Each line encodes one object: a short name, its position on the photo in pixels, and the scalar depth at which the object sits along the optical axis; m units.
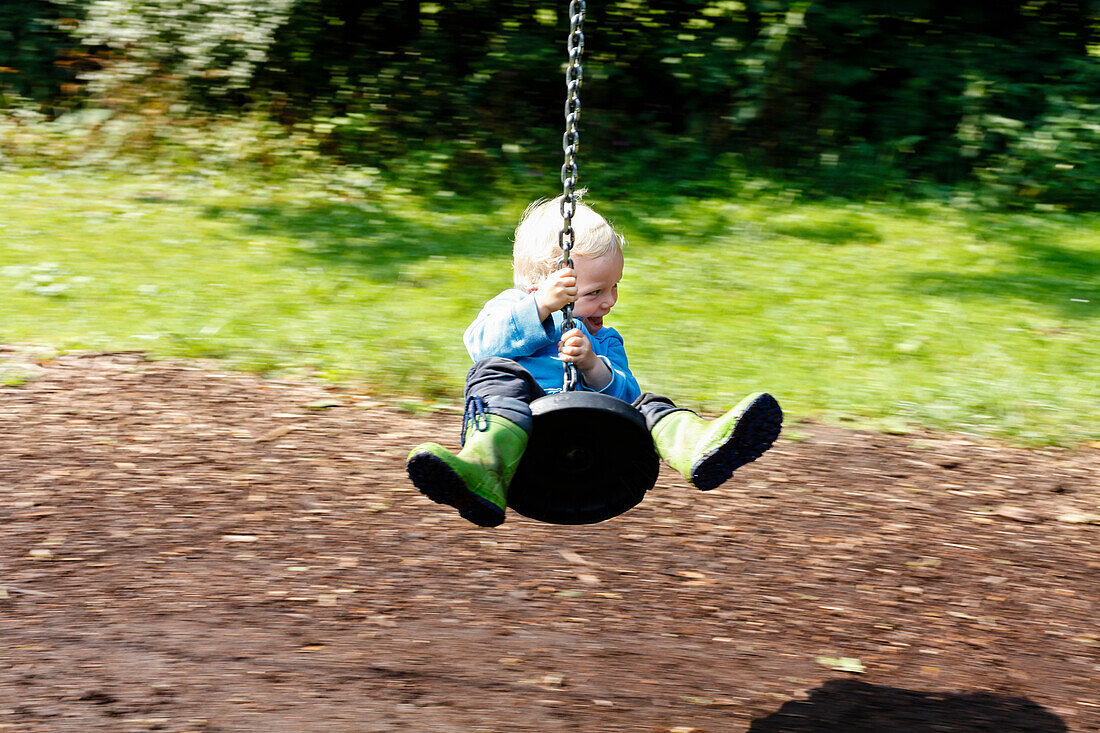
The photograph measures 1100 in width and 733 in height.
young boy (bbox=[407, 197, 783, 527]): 3.17
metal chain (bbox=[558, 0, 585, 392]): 3.24
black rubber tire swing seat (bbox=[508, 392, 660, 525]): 3.44
